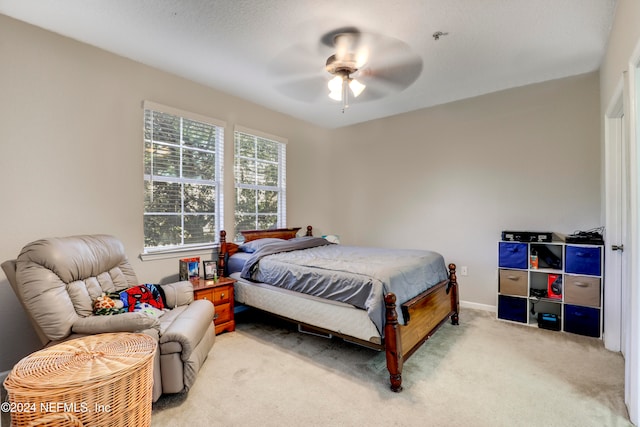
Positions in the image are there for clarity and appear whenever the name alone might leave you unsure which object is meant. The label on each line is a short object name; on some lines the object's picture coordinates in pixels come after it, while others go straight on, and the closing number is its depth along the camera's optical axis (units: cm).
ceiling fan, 257
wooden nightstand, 294
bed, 221
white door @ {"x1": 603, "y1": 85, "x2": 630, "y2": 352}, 260
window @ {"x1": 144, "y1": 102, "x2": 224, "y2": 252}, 310
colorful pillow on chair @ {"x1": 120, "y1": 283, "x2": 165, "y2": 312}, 223
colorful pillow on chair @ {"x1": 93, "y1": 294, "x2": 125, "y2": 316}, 205
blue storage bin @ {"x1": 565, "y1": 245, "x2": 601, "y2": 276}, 293
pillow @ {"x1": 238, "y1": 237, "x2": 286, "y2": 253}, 363
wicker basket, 126
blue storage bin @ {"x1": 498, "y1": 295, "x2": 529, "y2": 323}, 334
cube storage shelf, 296
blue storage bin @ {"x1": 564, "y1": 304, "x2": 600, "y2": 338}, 296
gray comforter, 230
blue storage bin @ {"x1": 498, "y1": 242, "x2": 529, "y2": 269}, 331
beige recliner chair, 181
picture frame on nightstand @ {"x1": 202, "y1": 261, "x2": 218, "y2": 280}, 325
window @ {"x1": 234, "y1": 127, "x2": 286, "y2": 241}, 396
